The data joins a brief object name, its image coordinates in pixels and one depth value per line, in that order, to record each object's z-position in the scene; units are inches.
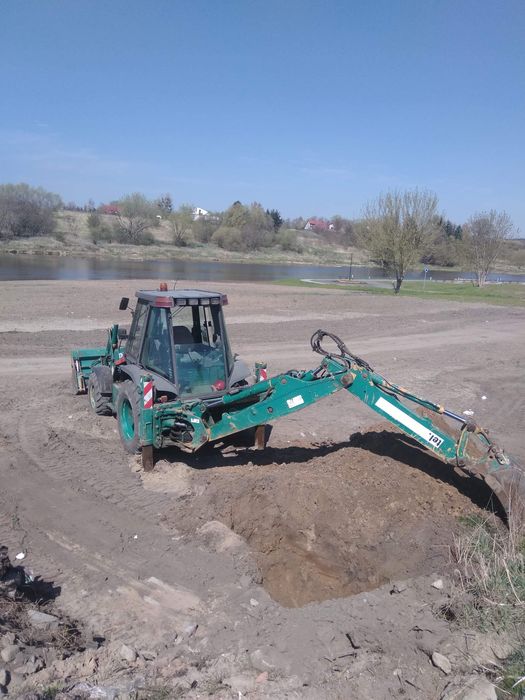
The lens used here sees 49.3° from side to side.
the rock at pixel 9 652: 142.2
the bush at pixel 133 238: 3211.1
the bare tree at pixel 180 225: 3410.4
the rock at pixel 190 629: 169.0
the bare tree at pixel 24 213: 2760.8
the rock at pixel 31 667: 140.2
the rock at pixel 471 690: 132.6
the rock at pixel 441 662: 147.6
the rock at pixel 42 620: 160.9
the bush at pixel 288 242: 3789.4
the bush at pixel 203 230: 3622.0
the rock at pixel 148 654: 157.1
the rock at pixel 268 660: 151.8
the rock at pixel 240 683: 141.8
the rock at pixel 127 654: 153.8
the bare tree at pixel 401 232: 1441.9
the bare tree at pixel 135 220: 3241.4
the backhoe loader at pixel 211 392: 207.5
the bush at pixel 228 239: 3491.6
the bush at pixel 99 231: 3137.3
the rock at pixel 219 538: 218.5
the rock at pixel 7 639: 145.9
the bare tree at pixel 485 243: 1817.2
